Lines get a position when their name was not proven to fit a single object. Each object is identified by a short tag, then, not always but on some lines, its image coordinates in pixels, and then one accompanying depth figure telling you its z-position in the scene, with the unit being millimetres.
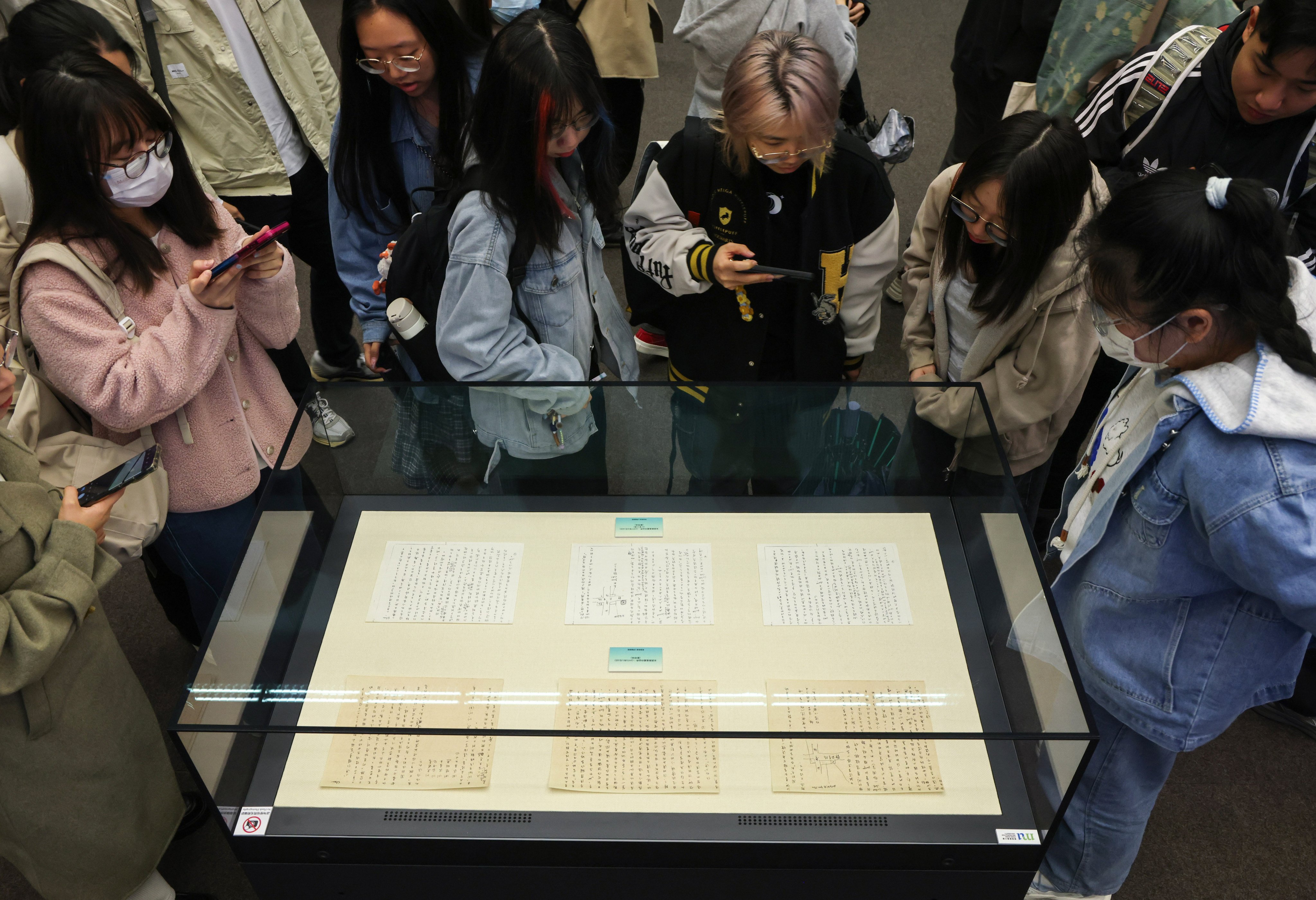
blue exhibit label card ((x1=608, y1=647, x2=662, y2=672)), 1557
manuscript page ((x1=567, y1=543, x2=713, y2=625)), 1688
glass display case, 1437
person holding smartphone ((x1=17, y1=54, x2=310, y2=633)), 1626
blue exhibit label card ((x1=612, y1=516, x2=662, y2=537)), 1858
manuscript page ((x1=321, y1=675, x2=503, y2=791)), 1425
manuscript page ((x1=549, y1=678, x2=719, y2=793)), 1405
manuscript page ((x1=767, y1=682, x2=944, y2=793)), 1413
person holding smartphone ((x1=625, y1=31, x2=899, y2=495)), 1938
